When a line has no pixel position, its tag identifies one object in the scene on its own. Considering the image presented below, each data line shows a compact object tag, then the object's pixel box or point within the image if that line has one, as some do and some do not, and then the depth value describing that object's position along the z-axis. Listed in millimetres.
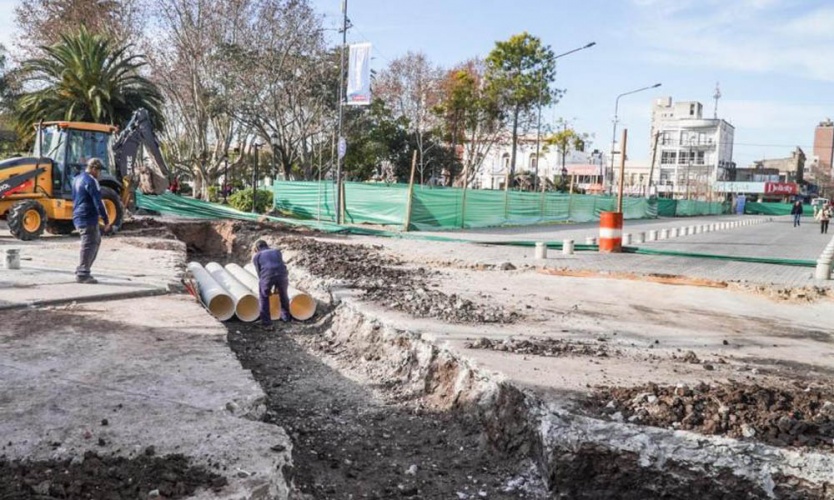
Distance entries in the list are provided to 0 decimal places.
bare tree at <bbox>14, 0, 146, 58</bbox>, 30219
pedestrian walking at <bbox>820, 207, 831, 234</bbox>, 29592
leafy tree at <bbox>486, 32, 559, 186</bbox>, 37656
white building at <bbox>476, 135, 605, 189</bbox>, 81062
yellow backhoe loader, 13102
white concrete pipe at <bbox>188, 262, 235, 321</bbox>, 8398
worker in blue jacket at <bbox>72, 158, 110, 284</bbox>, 8172
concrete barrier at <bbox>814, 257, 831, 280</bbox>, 12461
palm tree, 24969
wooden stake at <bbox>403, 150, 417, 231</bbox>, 21172
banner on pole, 19969
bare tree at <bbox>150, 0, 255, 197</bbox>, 27906
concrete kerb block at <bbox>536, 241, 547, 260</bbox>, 14198
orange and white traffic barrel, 15798
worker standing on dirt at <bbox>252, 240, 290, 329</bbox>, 8236
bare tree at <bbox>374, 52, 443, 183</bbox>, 40753
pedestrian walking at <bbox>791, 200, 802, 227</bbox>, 40406
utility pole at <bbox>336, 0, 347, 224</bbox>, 20602
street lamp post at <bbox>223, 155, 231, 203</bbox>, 33406
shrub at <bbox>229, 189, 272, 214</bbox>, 26359
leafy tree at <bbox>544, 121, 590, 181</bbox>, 43375
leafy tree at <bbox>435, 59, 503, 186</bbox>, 39094
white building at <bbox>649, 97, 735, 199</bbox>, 89562
